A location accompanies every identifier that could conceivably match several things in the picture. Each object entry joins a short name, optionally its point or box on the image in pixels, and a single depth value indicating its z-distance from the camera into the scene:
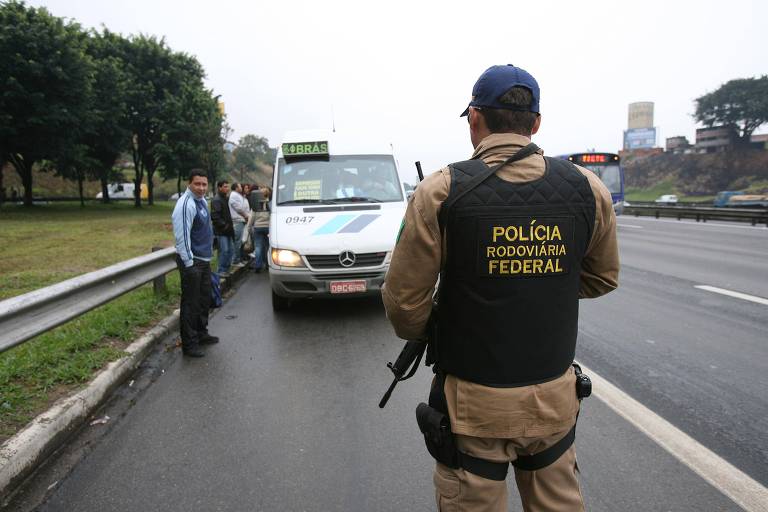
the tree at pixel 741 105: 74.31
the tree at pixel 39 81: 22.22
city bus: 21.62
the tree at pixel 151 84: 31.86
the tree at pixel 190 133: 31.14
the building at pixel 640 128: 102.31
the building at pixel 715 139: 76.19
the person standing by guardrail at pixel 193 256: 5.00
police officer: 1.63
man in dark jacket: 8.55
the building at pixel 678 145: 82.31
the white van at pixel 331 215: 6.03
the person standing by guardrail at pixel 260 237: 10.15
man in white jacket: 10.37
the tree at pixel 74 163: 25.86
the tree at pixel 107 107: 27.81
